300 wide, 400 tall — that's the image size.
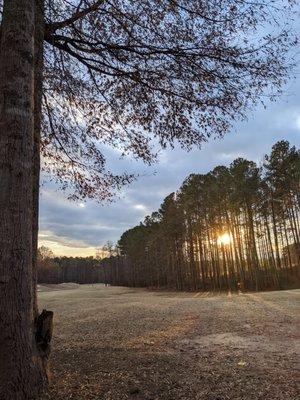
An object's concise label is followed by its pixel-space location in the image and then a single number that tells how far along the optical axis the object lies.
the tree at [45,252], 134.12
